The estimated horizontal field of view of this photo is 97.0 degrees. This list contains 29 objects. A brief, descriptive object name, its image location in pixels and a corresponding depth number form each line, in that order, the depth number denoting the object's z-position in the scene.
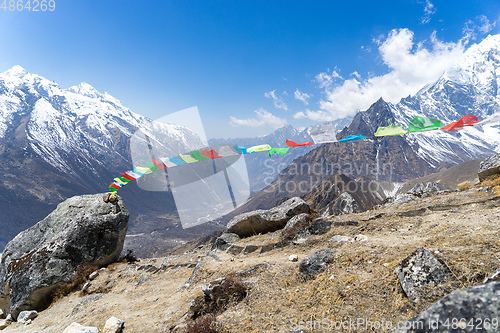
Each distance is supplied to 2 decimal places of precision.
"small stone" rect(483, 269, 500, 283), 3.51
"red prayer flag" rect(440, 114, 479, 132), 11.98
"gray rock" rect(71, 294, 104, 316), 9.96
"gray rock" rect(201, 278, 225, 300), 6.74
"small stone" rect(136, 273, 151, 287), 11.99
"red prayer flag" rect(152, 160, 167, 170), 19.07
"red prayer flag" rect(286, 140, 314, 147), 16.92
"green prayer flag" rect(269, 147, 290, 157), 15.60
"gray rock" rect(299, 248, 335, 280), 6.90
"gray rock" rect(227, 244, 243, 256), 12.03
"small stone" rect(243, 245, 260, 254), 11.77
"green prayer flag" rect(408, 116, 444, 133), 12.56
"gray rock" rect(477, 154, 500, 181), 14.57
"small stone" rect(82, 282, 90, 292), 12.60
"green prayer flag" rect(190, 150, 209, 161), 17.62
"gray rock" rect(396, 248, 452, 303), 4.69
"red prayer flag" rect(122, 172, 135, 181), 19.31
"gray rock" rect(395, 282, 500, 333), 2.73
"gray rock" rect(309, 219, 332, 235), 11.04
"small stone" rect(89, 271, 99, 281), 14.00
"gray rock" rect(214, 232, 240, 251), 13.48
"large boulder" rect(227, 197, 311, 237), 14.84
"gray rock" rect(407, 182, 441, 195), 15.03
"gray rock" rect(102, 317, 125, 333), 6.34
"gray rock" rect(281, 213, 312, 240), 11.48
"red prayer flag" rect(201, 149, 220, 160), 17.48
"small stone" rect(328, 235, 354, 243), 9.20
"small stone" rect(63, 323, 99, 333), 6.17
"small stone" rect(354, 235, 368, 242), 8.55
